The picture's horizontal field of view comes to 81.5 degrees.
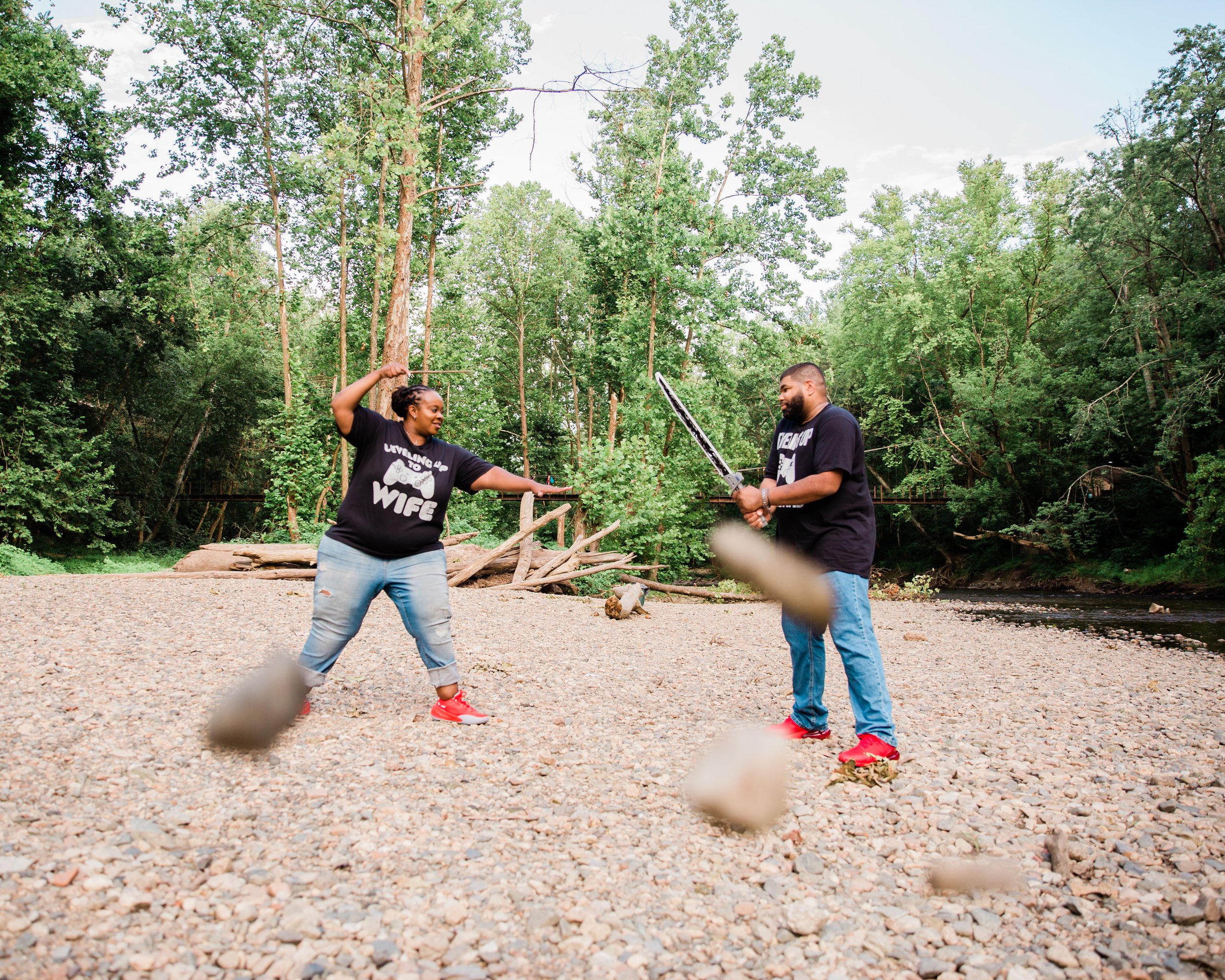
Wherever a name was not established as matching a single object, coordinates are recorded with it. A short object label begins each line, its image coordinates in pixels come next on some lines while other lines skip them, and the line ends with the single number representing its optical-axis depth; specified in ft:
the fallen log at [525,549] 43.66
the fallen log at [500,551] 41.63
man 13.06
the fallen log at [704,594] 52.80
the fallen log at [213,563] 38.24
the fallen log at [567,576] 41.88
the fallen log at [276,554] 39.34
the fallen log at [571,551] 44.24
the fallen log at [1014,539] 79.56
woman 13.58
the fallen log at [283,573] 38.40
